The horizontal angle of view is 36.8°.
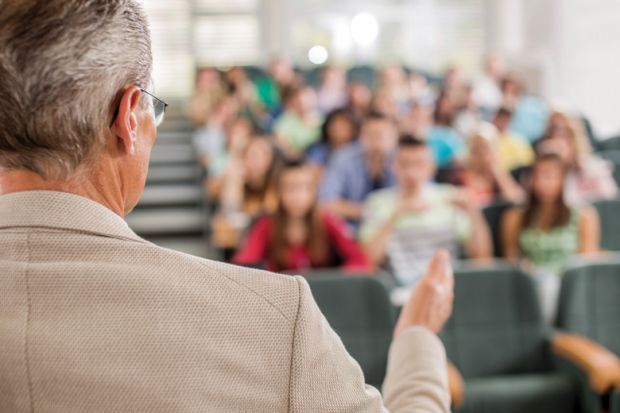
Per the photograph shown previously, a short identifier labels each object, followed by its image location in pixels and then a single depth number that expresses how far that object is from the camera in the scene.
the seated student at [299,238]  4.02
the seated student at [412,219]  4.32
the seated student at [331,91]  9.79
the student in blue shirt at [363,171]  5.51
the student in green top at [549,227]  4.57
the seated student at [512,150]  7.09
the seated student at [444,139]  6.86
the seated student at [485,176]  5.69
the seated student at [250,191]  5.45
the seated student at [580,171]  6.02
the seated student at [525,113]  8.80
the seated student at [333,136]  6.61
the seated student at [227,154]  6.20
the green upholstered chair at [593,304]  3.90
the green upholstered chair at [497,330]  3.81
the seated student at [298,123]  7.95
